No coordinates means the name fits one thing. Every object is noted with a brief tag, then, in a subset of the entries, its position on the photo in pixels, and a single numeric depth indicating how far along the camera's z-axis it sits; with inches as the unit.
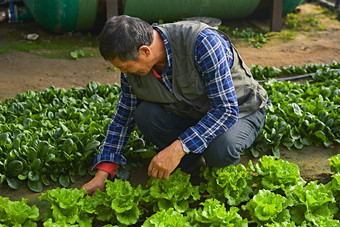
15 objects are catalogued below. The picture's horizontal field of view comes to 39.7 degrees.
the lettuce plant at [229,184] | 132.3
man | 114.3
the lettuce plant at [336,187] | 131.2
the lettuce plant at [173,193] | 128.6
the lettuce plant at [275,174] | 132.5
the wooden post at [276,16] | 328.5
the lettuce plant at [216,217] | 113.9
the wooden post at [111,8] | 292.4
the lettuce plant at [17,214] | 119.0
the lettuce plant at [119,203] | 123.1
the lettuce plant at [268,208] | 118.0
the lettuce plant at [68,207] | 120.7
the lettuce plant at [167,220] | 111.7
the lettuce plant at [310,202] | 122.9
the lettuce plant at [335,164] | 141.2
